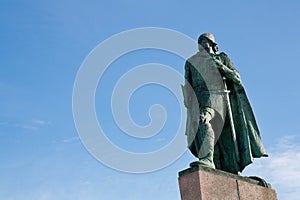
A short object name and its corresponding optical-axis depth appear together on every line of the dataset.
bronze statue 8.88
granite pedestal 7.53
